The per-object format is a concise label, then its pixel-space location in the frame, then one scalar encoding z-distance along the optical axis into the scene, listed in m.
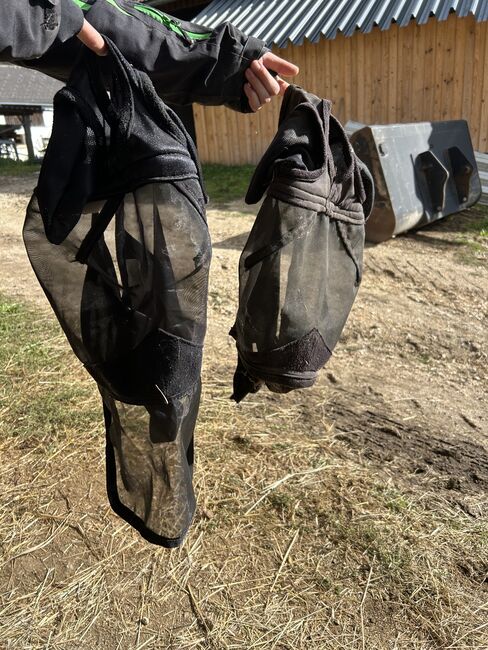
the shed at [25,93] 19.52
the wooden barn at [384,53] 8.07
